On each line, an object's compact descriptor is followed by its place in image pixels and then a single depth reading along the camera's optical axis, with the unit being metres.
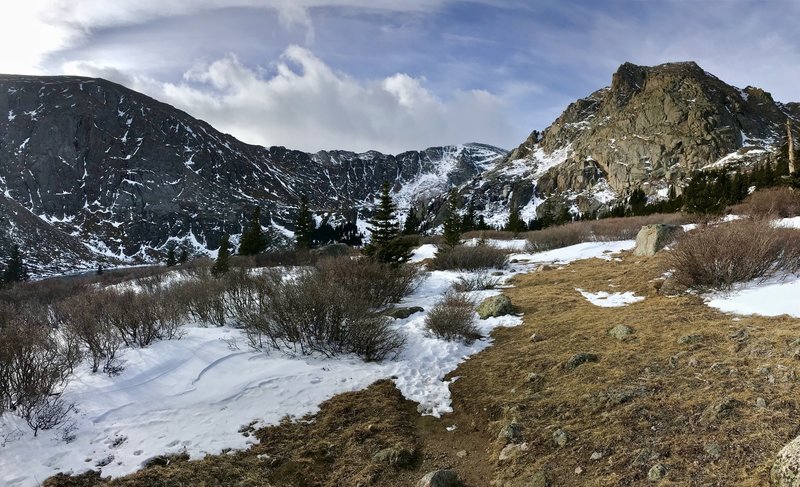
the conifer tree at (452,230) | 32.63
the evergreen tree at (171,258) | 66.32
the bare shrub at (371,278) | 14.41
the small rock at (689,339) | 7.25
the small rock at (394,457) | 5.55
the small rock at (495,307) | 12.51
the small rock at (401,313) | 13.23
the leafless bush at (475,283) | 17.45
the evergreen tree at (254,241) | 45.75
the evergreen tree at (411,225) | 54.12
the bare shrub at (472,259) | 23.97
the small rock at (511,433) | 5.68
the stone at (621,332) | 8.46
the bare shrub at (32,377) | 6.13
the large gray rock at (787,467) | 3.29
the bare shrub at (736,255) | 9.73
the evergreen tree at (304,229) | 46.31
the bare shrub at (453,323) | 10.66
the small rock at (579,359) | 7.53
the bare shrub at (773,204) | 19.80
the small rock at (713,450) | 4.08
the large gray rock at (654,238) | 18.30
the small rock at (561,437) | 5.18
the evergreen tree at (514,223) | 57.08
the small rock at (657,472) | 4.01
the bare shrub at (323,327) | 9.62
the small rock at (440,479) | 4.95
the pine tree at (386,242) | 21.97
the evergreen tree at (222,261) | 26.75
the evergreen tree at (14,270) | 59.60
